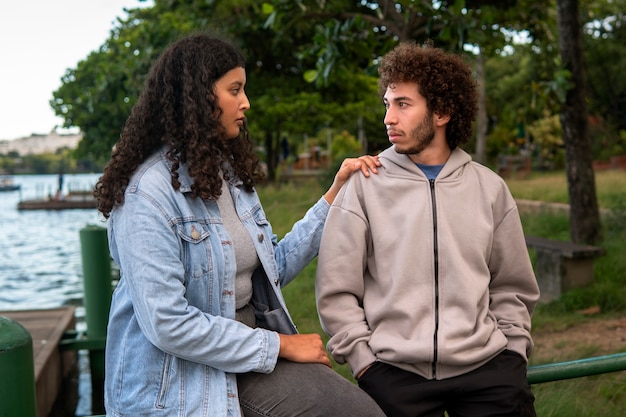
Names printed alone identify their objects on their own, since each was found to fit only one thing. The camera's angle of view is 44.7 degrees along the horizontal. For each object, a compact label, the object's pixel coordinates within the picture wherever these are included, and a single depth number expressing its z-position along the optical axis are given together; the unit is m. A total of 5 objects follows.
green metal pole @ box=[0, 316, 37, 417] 2.07
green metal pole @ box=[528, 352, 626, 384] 2.34
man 2.22
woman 1.97
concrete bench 7.16
